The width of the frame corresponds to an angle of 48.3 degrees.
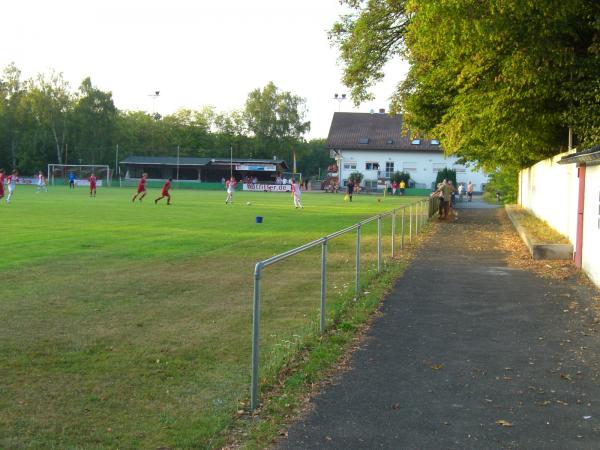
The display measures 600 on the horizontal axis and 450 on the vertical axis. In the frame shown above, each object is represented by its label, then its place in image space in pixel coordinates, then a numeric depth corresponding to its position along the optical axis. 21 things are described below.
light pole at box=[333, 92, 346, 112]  97.68
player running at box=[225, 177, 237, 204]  40.16
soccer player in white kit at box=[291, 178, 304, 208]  37.59
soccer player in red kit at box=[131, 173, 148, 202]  38.50
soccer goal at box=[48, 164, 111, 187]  79.11
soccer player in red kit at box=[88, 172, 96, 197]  45.56
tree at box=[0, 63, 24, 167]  92.75
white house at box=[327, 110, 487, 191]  84.25
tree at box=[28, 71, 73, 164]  94.00
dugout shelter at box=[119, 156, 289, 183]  89.00
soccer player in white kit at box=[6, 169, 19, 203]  36.67
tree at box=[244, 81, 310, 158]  108.81
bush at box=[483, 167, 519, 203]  48.17
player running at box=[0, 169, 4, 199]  32.73
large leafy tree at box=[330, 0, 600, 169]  13.42
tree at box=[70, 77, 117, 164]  94.81
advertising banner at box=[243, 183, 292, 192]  76.94
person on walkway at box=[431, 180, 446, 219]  30.12
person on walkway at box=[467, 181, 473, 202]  56.37
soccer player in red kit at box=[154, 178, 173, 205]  36.12
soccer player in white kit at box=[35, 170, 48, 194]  55.61
